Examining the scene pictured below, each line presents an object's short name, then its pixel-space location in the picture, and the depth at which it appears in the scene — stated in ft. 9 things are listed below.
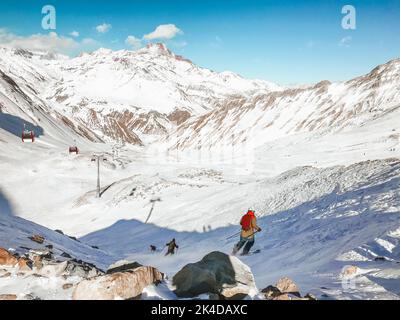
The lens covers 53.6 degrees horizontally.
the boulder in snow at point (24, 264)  33.06
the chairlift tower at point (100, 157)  228.43
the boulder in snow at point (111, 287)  24.73
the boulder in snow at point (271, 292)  27.20
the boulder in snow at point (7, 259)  33.91
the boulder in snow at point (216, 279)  28.09
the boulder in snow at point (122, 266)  32.42
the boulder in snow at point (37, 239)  50.26
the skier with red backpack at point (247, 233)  49.34
